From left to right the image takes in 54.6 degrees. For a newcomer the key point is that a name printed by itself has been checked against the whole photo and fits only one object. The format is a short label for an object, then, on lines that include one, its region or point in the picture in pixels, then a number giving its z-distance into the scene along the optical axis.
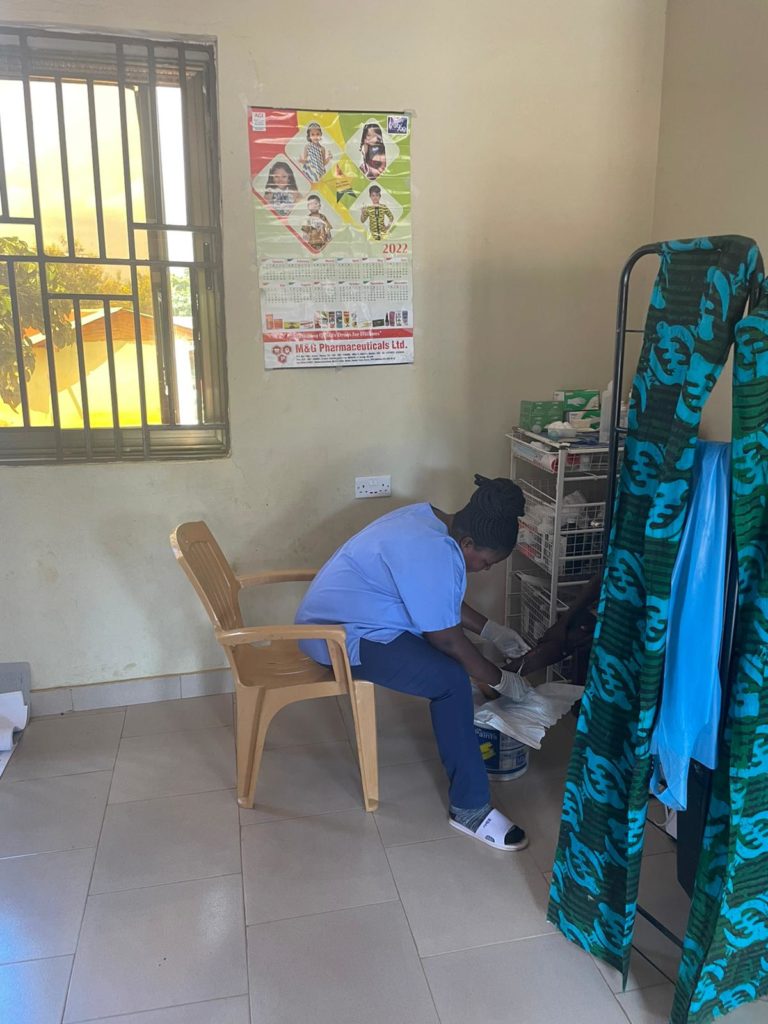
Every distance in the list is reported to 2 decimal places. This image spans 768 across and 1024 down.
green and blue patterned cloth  1.15
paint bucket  2.15
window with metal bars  2.20
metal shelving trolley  2.25
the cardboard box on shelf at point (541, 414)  2.43
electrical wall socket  2.61
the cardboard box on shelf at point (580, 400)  2.42
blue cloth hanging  1.20
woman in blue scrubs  1.91
